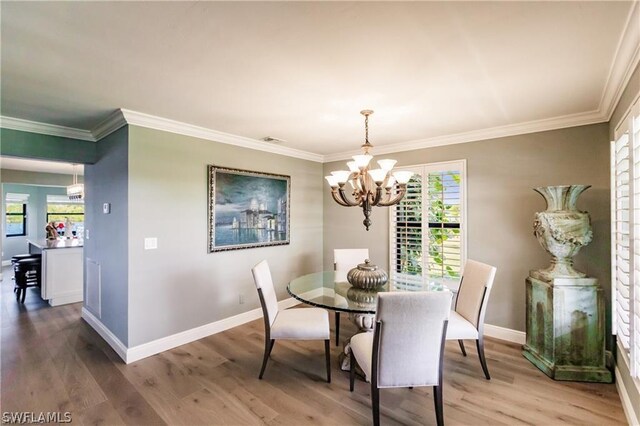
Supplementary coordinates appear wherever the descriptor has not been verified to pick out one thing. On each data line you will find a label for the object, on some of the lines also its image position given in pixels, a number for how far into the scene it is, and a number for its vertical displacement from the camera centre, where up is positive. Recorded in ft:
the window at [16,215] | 25.43 -0.29
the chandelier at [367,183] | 8.09 +0.84
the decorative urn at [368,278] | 8.73 -2.03
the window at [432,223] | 11.61 -0.51
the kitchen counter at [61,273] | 14.64 -3.22
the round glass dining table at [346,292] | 7.62 -2.46
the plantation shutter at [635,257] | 5.60 -0.89
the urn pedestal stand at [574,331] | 7.97 -3.39
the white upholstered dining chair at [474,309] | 8.07 -2.91
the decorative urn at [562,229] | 8.21 -0.50
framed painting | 11.41 +0.13
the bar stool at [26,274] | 15.49 -3.48
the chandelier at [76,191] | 19.54 +1.42
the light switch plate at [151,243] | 9.57 -1.07
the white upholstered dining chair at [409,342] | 5.89 -2.75
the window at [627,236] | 5.69 -0.56
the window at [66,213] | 27.35 -0.13
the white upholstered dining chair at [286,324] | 8.14 -3.30
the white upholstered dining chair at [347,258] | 11.89 -1.97
